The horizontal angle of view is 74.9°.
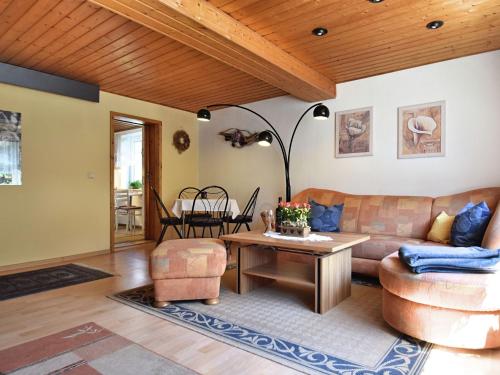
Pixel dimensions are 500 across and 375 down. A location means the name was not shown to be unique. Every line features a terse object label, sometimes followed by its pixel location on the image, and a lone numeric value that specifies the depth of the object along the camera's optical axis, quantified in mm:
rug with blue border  1828
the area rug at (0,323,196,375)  1743
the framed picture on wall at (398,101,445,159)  3742
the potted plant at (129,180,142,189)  8055
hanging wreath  5948
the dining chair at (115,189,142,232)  7289
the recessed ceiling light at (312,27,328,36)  2912
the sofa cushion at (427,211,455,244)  3143
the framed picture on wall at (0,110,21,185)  3924
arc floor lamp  3984
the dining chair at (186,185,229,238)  4422
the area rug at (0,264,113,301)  3111
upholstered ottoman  2607
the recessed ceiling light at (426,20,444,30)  2789
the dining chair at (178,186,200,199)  6064
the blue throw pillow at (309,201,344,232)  3768
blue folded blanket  1946
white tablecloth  4660
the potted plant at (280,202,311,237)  2967
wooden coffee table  2543
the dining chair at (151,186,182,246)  4617
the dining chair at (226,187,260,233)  4832
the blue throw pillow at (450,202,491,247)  2809
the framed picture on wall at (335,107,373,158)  4242
